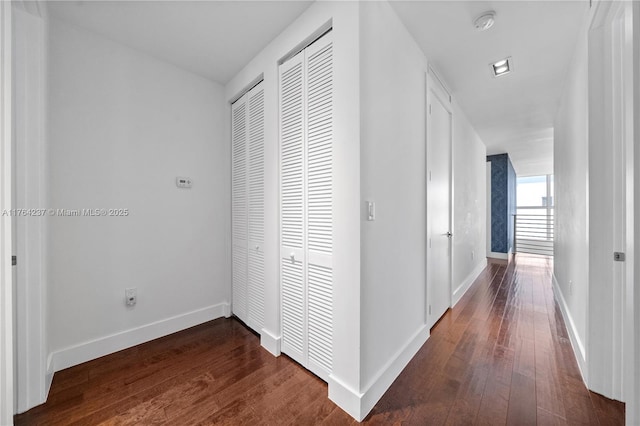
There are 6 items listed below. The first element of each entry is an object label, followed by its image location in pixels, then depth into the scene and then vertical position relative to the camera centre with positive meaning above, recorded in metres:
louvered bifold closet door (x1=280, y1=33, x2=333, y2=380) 1.60 +0.05
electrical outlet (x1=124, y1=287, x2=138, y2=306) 2.09 -0.71
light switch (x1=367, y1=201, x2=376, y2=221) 1.44 +0.01
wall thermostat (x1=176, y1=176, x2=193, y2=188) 2.40 +0.30
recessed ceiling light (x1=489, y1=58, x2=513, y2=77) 2.29 +1.40
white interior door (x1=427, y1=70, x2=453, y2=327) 2.34 +0.13
